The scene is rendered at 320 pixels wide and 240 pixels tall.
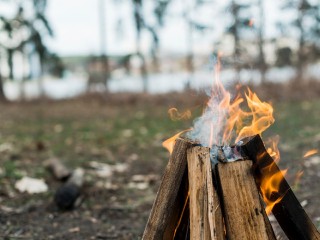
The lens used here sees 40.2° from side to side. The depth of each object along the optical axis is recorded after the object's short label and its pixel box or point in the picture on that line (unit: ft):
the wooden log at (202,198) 8.55
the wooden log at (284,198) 8.94
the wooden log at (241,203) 8.56
